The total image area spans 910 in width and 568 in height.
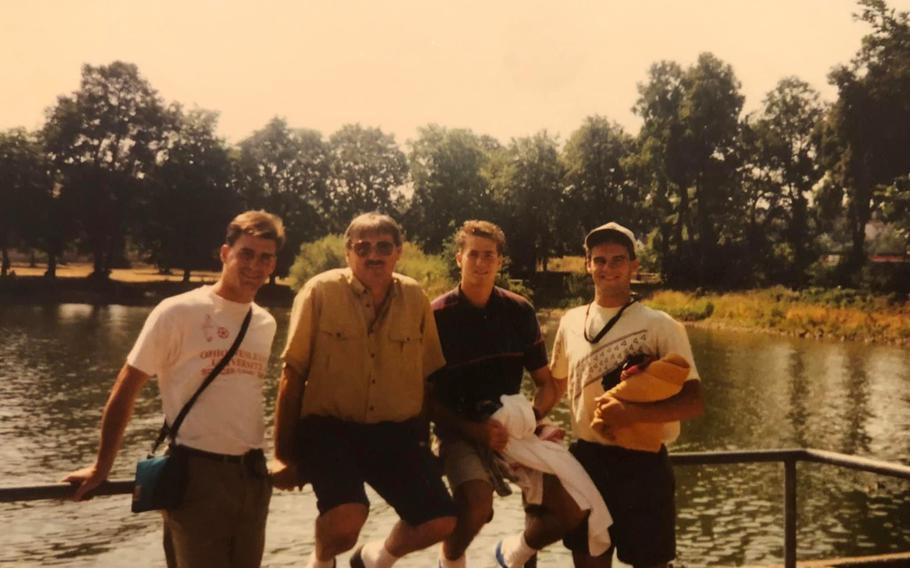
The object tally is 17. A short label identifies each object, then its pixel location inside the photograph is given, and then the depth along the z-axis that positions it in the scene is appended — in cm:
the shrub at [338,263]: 5541
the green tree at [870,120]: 5306
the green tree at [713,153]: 6425
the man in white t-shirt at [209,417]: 351
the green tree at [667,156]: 6519
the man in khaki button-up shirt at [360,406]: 383
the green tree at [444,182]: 7544
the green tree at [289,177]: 7838
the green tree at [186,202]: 6975
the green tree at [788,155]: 6581
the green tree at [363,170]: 8675
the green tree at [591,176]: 7112
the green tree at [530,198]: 7006
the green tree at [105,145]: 6750
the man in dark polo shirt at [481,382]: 409
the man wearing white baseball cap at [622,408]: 408
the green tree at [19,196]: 6656
